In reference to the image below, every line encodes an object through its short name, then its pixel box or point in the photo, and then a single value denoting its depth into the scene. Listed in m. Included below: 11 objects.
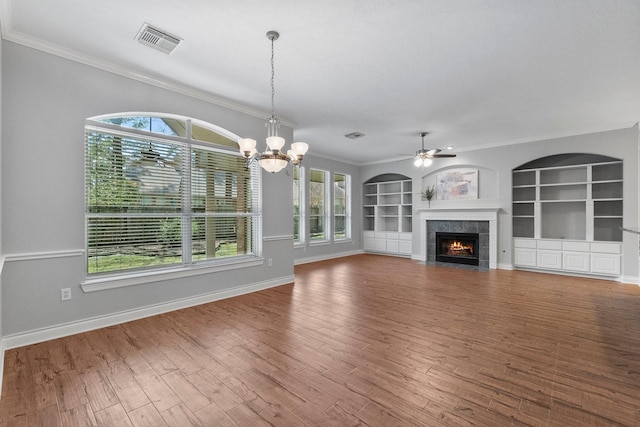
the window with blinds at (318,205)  8.24
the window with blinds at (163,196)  3.41
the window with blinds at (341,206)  8.96
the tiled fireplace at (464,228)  6.85
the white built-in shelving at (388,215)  8.82
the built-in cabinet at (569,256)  5.60
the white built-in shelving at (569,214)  5.77
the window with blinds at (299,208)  7.86
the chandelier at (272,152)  2.81
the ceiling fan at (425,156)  5.67
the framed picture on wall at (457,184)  7.28
